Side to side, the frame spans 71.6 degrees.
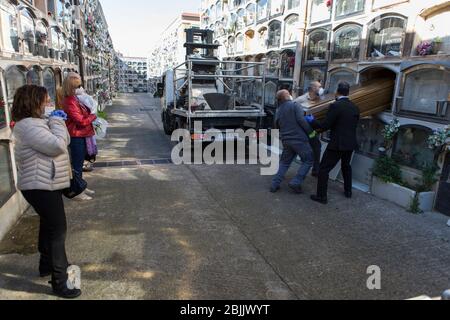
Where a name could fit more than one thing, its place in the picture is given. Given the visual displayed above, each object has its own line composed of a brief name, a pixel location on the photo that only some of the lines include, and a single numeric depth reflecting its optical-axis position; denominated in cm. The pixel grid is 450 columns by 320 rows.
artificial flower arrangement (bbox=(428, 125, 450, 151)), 381
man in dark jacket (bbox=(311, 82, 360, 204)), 415
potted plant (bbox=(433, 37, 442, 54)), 414
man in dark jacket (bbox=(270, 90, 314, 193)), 451
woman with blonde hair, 374
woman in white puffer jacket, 208
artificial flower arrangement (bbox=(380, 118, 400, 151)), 466
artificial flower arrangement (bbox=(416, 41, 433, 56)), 423
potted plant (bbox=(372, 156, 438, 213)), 397
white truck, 680
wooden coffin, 486
